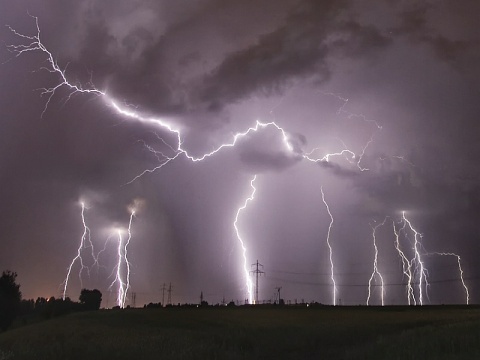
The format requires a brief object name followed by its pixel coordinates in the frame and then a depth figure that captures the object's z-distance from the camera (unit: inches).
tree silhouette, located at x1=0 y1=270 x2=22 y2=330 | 2149.4
